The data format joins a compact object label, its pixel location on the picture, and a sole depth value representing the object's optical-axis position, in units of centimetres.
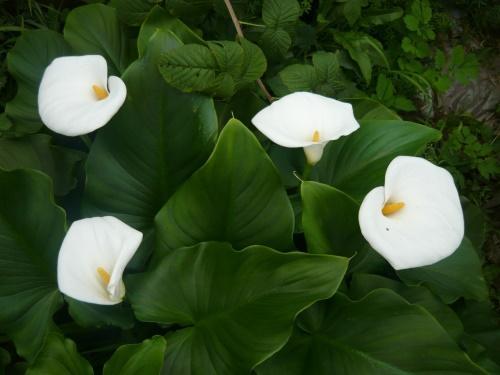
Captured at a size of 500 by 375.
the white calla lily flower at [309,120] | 82
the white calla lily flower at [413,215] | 69
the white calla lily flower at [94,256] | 67
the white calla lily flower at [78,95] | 78
